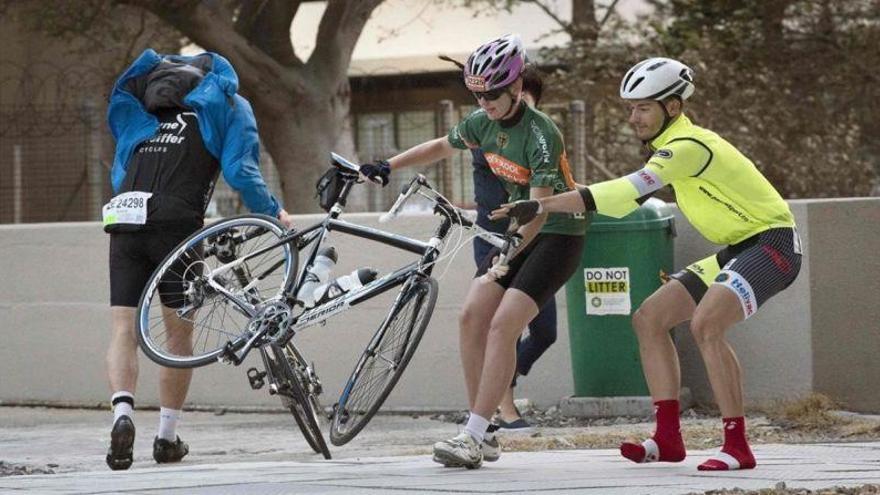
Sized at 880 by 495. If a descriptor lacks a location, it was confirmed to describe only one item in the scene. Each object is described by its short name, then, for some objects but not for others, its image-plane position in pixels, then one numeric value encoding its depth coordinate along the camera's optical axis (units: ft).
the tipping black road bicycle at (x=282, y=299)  47.91
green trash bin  65.10
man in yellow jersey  46.70
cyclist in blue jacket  53.11
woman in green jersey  47.52
